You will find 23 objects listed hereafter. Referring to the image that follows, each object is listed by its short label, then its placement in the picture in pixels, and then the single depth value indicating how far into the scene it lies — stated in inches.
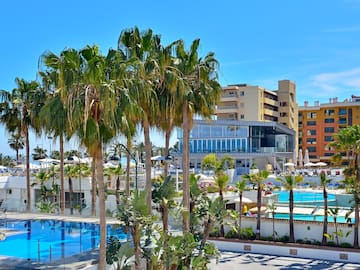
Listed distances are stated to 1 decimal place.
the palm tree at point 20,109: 1211.9
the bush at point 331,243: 924.6
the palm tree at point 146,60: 653.9
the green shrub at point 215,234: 1025.9
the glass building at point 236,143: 2290.8
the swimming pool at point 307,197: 1464.7
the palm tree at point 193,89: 717.3
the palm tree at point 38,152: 3033.0
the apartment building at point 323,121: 3280.0
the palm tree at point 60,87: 497.0
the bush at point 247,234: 1008.9
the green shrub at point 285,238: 973.5
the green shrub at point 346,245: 910.9
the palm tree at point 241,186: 1010.7
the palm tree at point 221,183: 999.6
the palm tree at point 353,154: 888.8
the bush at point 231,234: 1018.7
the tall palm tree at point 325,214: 924.9
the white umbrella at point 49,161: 1561.6
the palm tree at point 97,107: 489.7
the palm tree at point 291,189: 955.8
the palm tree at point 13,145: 2672.5
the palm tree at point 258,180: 988.6
